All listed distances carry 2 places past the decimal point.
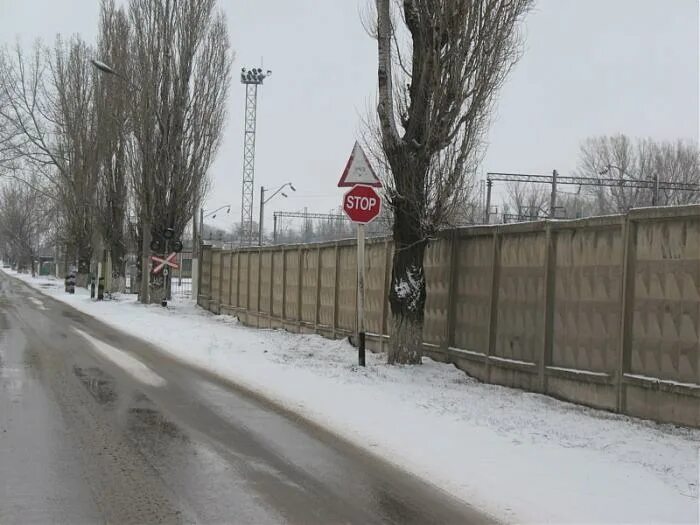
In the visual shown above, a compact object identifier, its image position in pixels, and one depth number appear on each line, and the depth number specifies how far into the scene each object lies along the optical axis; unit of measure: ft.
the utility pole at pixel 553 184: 133.43
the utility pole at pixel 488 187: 135.97
